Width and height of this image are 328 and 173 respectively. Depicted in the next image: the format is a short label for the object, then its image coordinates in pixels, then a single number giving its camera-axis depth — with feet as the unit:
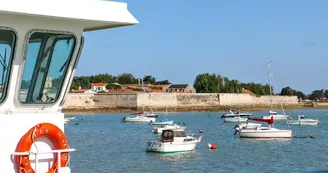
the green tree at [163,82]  594.65
